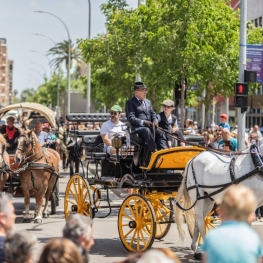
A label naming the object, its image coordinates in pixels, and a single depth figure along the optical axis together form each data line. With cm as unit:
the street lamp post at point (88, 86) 4362
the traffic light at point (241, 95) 1972
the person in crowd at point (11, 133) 1755
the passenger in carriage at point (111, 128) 1370
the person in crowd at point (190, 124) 2849
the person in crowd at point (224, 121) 2035
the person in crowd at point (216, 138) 1796
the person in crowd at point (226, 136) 1650
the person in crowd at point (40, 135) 1927
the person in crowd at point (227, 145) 1628
